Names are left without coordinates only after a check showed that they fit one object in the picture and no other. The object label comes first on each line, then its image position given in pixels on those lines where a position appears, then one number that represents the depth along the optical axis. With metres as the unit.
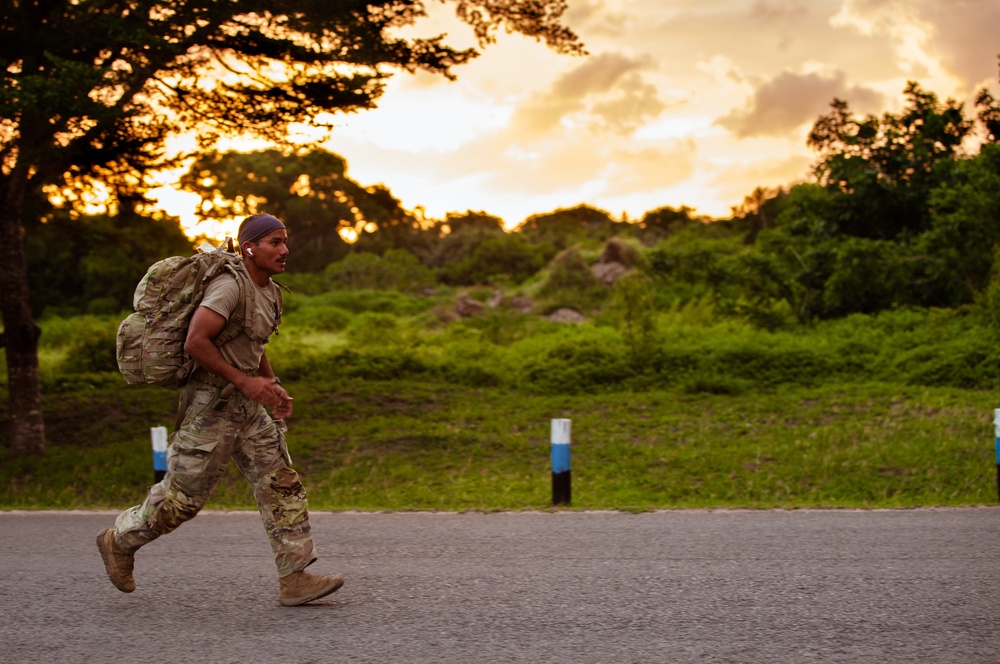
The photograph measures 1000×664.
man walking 4.91
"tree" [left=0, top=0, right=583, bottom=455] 11.51
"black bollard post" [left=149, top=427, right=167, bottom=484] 9.20
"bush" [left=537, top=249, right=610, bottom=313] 32.22
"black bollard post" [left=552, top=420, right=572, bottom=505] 8.52
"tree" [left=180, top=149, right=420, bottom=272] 44.59
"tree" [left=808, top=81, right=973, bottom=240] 23.92
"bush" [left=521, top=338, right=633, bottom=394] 16.41
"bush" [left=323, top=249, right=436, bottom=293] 42.31
